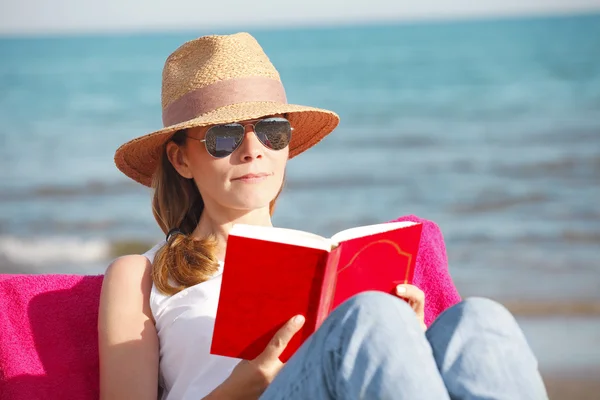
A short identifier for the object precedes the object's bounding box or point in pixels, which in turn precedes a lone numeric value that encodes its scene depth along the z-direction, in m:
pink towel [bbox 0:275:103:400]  5.51
